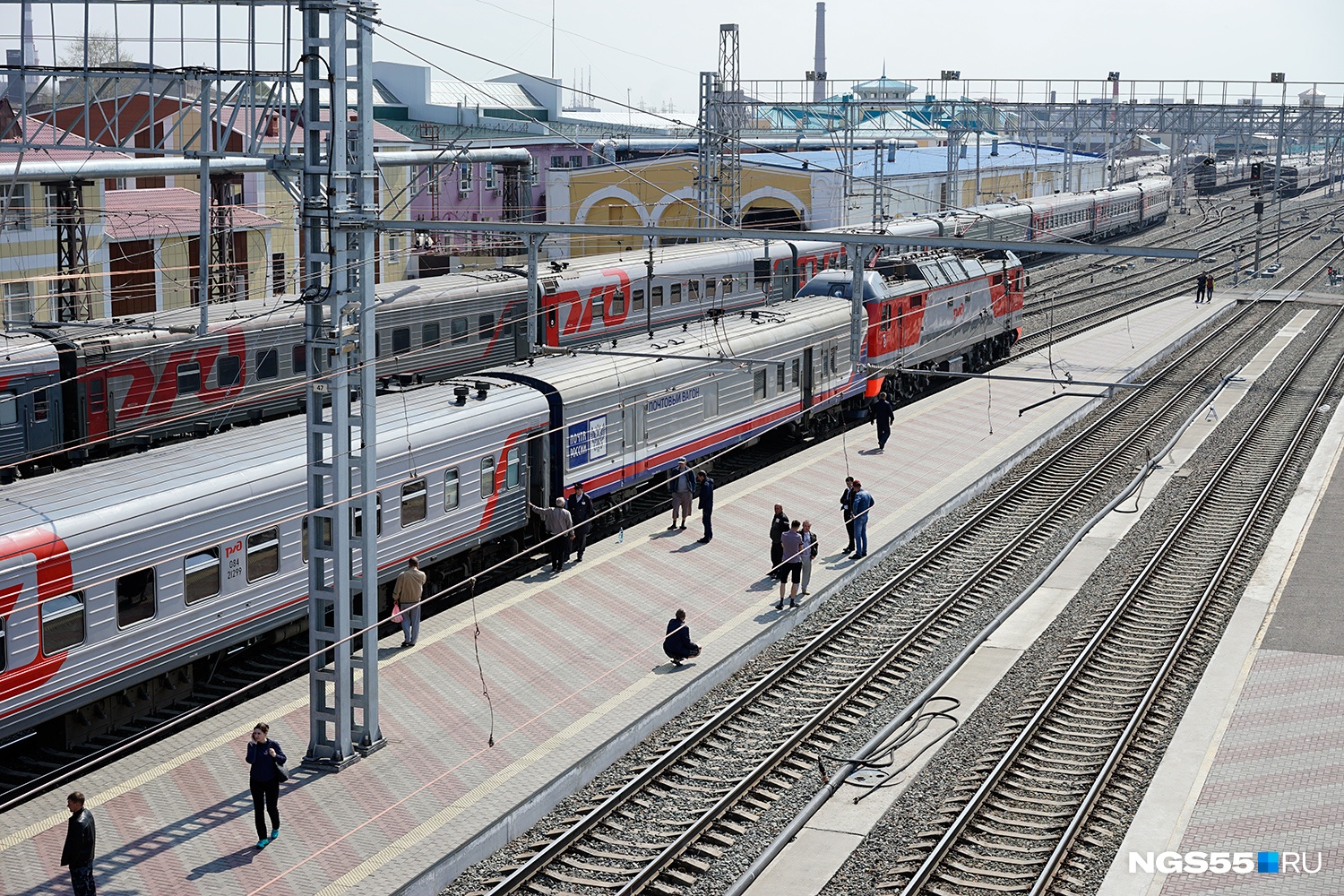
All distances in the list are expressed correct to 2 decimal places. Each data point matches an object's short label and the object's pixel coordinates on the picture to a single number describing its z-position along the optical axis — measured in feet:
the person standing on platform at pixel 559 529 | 79.30
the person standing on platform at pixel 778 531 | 78.28
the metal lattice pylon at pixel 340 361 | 53.78
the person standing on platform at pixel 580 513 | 82.53
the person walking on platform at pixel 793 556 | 75.82
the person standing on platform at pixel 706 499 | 87.45
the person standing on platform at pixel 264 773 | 49.29
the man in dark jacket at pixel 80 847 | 44.52
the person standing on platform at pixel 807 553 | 76.43
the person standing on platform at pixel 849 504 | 84.99
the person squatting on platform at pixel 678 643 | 65.92
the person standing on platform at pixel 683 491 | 89.97
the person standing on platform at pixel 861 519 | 83.56
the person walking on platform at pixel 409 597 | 67.21
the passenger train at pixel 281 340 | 83.66
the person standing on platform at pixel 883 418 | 112.37
